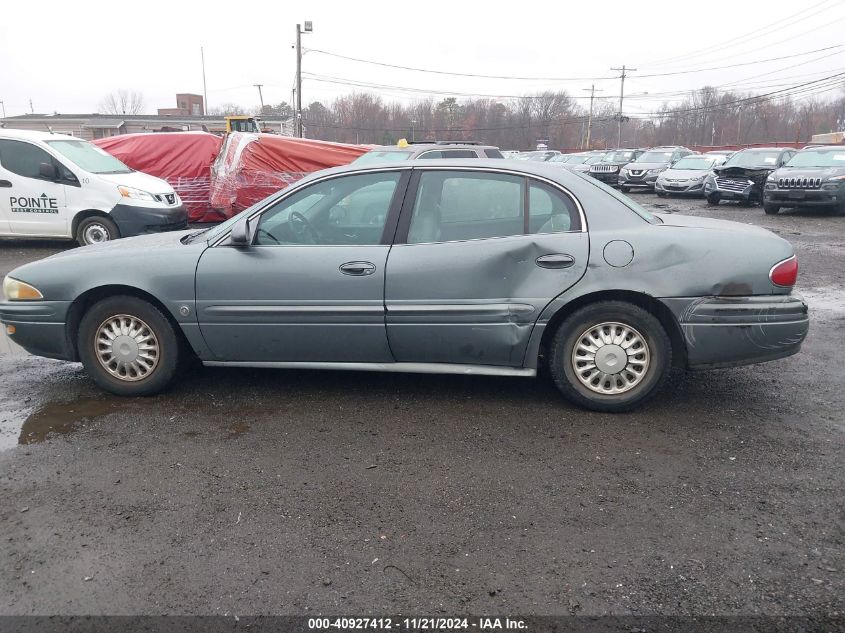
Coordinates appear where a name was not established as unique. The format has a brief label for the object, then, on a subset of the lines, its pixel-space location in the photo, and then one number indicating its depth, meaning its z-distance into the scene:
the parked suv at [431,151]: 9.91
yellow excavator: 24.41
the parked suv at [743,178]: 17.91
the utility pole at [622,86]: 75.96
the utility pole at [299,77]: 37.38
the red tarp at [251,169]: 13.08
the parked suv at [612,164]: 26.83
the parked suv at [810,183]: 15.02
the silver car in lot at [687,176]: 20.92
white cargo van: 10.37
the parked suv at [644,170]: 23.39
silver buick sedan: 4.08
